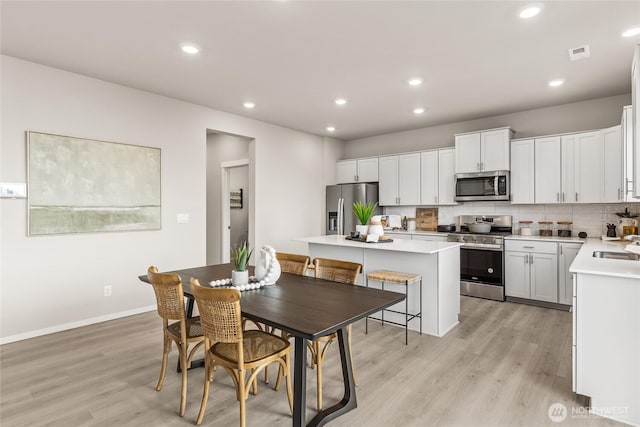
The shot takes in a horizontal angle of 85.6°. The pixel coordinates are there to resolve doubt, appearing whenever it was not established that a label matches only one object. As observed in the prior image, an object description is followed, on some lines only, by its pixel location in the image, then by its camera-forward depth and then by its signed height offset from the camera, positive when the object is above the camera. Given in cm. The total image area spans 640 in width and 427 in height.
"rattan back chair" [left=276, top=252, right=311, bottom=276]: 296 -45
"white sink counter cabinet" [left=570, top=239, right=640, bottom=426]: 205 -79
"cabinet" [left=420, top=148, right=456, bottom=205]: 550 +56
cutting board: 594 -13
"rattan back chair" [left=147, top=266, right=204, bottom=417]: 209 -62
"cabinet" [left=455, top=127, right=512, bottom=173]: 488 +89
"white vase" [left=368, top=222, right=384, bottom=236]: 396 -20
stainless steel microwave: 488 +37
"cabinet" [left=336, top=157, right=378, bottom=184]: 642 +79
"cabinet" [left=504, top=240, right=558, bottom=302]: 433 -76
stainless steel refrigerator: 622 +21
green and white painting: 339 +29
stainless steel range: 470 -69
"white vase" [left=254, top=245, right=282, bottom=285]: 240 -39
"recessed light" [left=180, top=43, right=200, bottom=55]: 300 +145
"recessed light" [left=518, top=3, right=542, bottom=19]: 240 +143
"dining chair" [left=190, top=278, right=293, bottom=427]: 177 -78
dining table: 169 -53
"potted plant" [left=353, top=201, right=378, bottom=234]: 412 -5
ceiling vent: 302 +142
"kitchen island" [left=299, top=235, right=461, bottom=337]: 345 -60
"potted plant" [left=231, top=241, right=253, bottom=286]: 231 -39
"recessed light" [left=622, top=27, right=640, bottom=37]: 273 +143
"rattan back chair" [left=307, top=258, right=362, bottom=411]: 221 -49
